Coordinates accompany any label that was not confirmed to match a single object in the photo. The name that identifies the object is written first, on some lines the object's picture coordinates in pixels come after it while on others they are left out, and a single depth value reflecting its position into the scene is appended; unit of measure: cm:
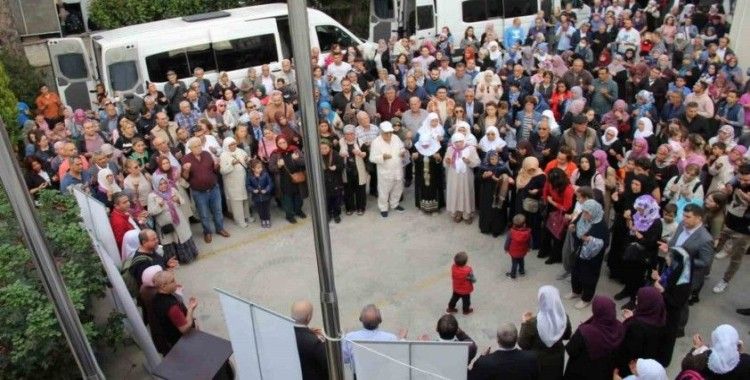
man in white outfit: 914
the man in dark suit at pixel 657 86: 1080
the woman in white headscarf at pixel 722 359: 482
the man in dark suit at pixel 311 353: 519
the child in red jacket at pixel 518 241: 750
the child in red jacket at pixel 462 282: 689
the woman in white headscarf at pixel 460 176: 878
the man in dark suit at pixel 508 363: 499
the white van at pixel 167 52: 1223
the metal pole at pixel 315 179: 298
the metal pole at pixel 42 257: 337
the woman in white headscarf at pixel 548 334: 527
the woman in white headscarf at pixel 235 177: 896
